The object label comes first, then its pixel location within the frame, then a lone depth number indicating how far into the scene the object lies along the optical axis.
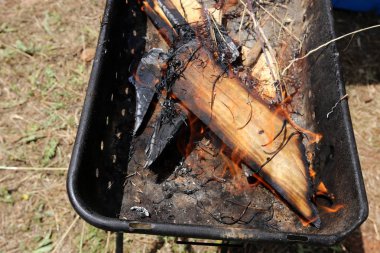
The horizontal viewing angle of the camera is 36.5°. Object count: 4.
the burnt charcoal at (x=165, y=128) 0.59
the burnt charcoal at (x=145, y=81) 0.61
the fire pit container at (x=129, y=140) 0.49
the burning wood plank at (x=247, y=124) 0.57
